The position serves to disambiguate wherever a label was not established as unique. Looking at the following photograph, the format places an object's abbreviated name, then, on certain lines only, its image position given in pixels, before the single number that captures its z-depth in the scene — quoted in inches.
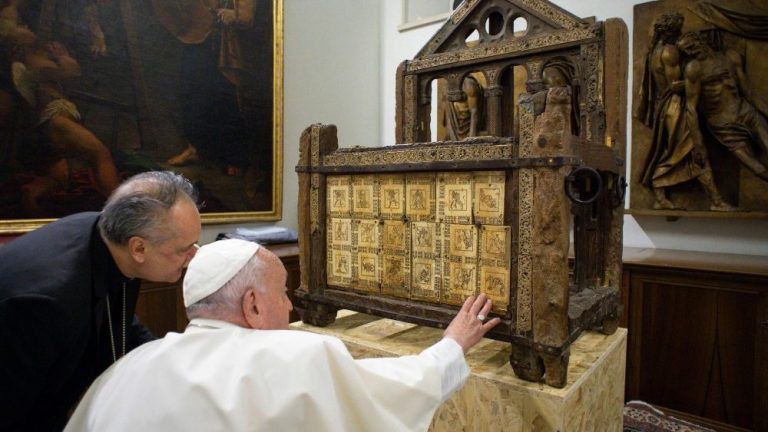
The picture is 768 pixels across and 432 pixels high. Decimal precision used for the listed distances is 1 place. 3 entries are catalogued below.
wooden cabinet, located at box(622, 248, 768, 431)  121.6
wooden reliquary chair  71.3
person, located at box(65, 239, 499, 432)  48.2
